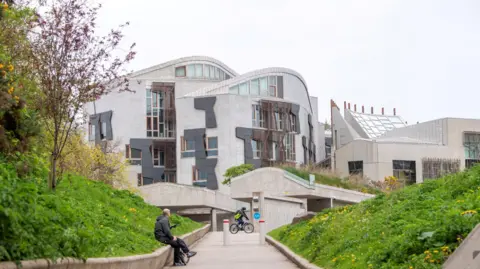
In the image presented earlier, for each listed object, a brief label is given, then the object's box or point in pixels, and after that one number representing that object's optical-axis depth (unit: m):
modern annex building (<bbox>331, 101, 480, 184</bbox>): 82.75
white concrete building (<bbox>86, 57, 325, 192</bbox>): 81.88
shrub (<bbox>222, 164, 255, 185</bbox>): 74.94
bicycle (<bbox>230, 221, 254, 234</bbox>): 48.34
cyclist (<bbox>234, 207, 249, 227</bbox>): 48.53
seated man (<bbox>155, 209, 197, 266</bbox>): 19.68
